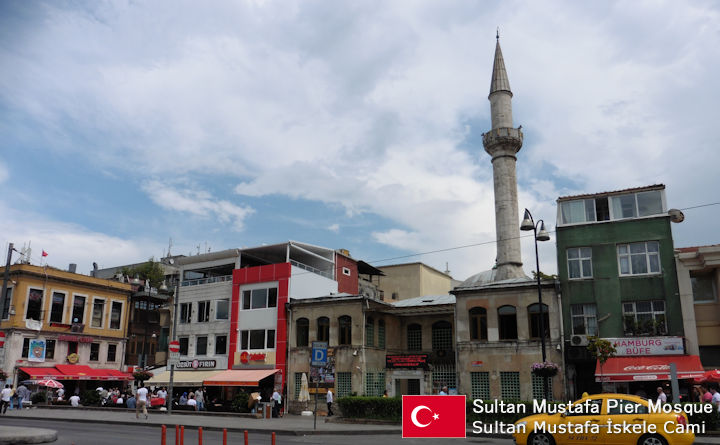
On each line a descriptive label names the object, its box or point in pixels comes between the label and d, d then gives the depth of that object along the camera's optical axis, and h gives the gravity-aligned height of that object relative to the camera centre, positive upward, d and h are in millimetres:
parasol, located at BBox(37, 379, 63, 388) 39788 -669
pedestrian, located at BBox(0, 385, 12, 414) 29188 -1108
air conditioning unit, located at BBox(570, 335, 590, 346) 29672 +1565
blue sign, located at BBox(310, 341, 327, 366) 22266 +644
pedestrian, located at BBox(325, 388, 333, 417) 33625 -1571
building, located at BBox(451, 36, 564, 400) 31156 +1832
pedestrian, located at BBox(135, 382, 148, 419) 28923 -1169
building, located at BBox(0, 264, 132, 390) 44062 +3612
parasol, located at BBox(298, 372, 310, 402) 34312 -1099
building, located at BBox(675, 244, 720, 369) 28203 +3500
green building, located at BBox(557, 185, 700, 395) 28688 +4243
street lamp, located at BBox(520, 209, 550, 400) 25938 +6191
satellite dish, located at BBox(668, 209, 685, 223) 29625 +7613
